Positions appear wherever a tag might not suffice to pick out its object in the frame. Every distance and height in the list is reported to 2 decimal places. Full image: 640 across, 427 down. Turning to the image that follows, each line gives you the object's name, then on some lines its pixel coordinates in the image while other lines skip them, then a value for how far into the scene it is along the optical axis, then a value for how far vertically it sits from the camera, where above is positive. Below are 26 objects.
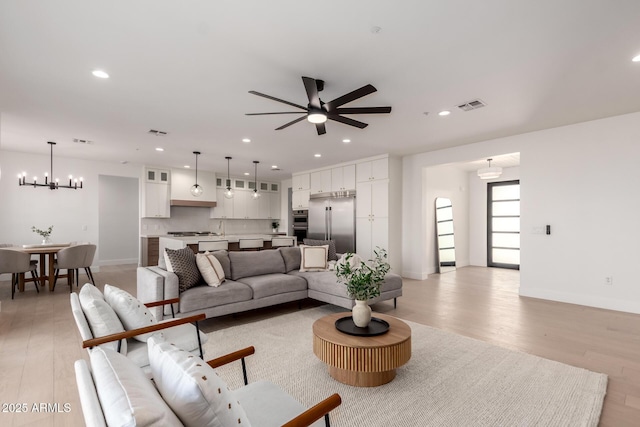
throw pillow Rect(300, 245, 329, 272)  4.77 -0.62
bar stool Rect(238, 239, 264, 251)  6.55 -0.56
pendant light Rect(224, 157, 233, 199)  7.26 +0.57
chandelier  5.92 +0.79
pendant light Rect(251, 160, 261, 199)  7.45 +1.33
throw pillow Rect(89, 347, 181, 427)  0.81 -0.50
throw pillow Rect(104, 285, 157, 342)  2.11 -0.64
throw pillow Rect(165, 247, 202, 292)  3.55 -0.57
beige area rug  2.02 -1.27
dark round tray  2.49 -0.91
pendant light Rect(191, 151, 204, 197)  6.86 +0.61
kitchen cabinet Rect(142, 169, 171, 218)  7.98 +0.62
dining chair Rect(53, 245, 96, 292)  5.53 -0.73
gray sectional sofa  3.41 -0.84
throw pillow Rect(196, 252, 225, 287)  3.78 -0.63
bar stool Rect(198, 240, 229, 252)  6.04 -0.53
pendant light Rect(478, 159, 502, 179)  6.68 +0.96
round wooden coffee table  2.27 -1.01
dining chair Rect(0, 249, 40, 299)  5.00 -0.72
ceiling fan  2.87 +1.11
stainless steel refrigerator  7.42 -0.06
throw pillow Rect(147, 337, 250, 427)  0.98 -0.57
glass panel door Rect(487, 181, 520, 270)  8.09 -0.18
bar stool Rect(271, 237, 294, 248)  6.94 -0.54
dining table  5.33 -0.59
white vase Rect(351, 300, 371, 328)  2.63 -0.81
